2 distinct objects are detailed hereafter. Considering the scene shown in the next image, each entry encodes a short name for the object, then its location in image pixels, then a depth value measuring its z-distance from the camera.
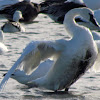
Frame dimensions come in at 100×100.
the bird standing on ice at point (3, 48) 21.72
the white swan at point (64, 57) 15.46
